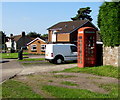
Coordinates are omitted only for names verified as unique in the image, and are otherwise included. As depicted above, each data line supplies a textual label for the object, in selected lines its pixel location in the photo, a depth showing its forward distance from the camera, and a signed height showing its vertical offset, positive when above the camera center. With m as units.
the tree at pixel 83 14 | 79.81 +13.47
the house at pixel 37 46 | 46.09 +1.12
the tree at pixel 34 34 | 101.00 +7.86
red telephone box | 15.82 +0.32
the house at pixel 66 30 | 48.19 +4.85
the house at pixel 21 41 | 75.12 +3.51
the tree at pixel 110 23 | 13.03 +1.74
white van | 20.55 -0.15
